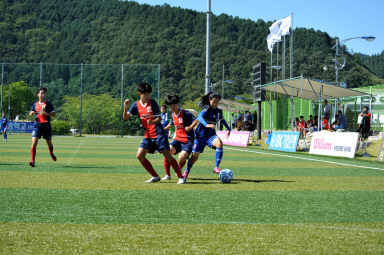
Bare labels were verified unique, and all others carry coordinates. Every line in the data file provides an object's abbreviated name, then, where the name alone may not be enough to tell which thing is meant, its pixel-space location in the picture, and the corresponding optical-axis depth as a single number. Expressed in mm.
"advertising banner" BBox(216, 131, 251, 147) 27953
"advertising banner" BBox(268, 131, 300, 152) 22219
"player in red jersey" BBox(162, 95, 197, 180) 9648
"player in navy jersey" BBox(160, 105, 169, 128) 18503
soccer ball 9266
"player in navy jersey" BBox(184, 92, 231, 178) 9797
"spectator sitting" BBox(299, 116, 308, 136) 27459
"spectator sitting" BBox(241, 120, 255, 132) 34044
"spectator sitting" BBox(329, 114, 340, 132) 22473
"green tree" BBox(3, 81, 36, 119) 47019
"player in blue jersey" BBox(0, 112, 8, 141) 31078
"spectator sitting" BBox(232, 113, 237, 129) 44925
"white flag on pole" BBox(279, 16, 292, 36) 38375
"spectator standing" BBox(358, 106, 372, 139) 21588
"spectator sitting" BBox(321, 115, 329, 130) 24391
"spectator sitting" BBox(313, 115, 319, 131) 27109
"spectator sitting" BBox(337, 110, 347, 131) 22531
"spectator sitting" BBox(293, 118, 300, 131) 28103
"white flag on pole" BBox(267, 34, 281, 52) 39125
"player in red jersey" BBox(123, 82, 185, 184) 8508
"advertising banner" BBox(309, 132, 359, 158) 17297
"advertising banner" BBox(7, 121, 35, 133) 46562
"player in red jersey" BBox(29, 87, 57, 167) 12469
